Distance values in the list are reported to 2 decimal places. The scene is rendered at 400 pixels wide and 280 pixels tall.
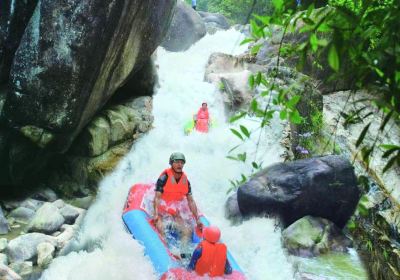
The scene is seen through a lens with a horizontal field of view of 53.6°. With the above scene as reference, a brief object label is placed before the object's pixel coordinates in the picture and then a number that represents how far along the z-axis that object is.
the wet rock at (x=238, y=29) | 22.64
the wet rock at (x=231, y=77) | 12.02
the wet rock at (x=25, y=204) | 7.08
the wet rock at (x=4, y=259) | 5.28
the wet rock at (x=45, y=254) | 5.46
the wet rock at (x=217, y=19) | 27.84
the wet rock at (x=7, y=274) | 4.65
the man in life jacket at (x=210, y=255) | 4.68
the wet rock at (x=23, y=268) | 5.19
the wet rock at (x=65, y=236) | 6.05
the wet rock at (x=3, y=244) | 5.57
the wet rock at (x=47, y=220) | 6.30
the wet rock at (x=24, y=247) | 5.50
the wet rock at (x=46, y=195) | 7.57
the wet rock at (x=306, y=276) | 5.42
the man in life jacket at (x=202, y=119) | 10.75
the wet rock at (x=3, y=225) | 6.17
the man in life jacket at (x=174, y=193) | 6.11
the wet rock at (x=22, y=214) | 6.73
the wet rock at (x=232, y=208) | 7.21
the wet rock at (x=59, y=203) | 7.18
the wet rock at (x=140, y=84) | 10.56
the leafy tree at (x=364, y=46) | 1.42
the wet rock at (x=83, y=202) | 7.63
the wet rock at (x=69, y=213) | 6.87
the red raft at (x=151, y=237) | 4.82
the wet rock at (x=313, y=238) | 6.04
